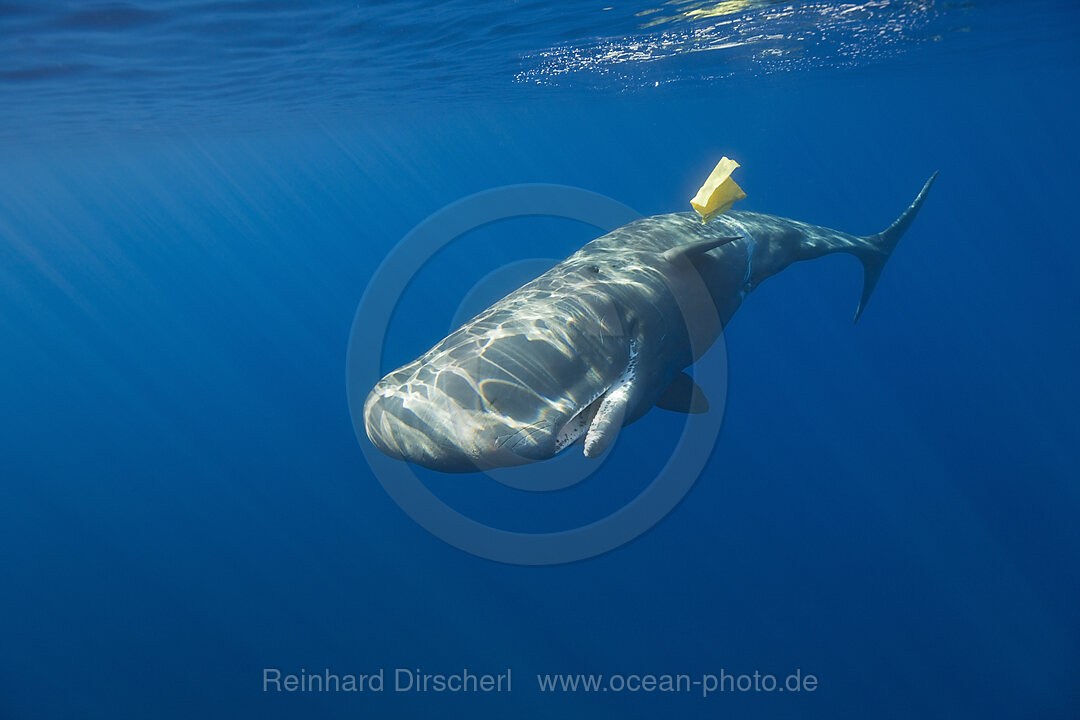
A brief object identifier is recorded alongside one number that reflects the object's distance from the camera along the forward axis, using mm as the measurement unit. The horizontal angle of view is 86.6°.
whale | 4043
